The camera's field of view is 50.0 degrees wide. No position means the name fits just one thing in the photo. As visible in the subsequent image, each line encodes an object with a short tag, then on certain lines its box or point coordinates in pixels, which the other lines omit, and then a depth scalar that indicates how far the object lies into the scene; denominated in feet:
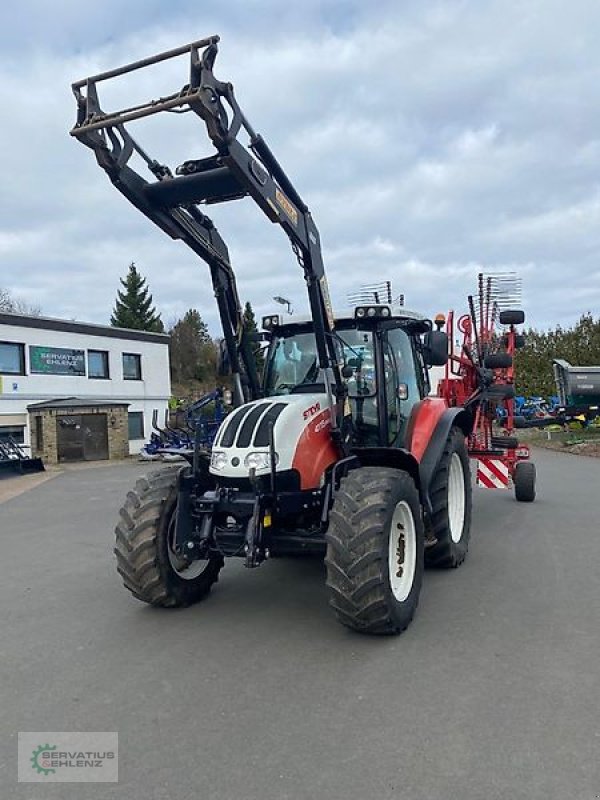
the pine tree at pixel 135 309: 168.45
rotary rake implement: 31.58
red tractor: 13.82
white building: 77.36
